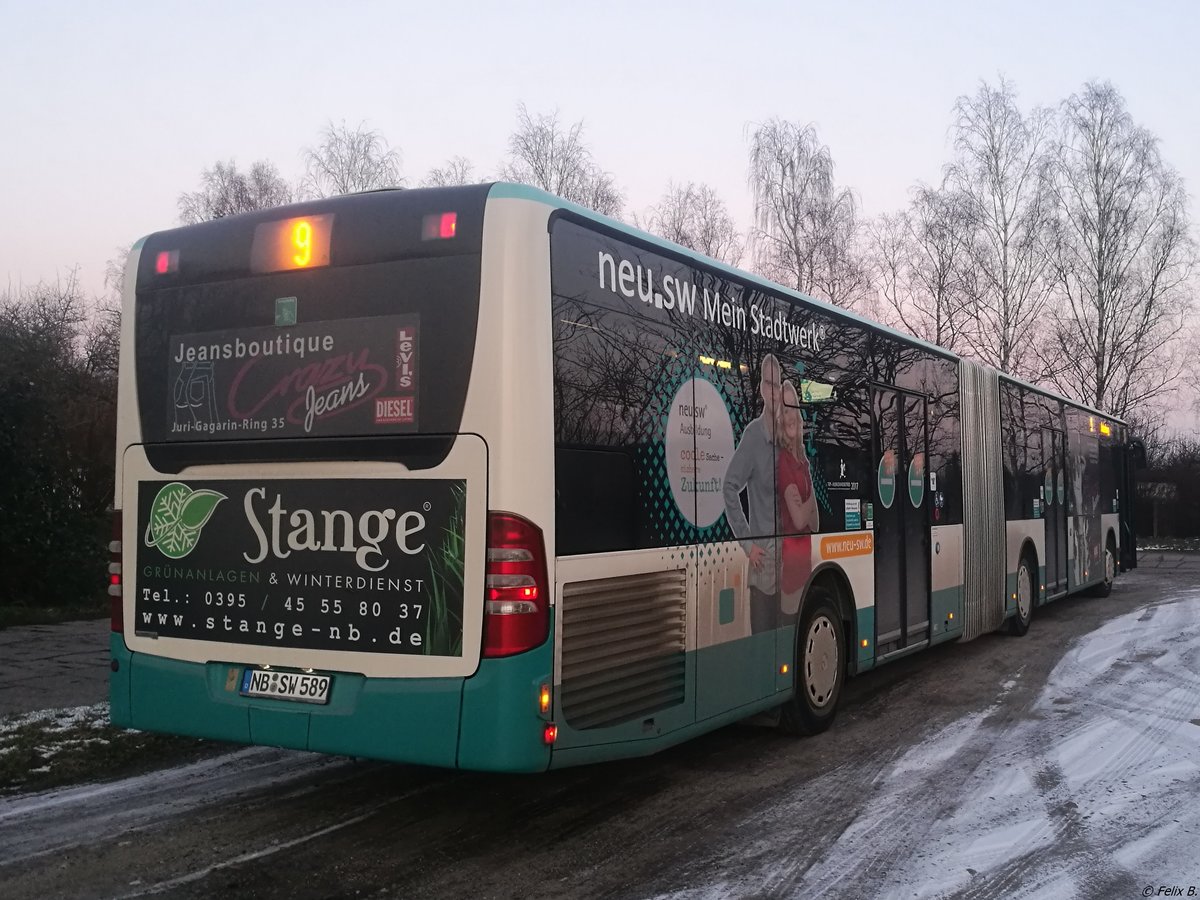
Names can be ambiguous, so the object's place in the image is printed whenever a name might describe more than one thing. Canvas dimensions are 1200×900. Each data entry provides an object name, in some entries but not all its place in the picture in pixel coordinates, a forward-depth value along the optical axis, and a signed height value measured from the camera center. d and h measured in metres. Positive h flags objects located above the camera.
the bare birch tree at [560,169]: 33.06 +10.99
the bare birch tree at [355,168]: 35.59 +11.99
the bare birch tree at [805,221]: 32.28 +9.19
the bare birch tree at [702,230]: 33.88 +9.27
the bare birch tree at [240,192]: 37.69 +11.92
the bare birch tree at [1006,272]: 33.25 +7.61
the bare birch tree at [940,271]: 33.44 +7.69
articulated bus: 4.69 +0.14
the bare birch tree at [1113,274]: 34.03 +7.67
